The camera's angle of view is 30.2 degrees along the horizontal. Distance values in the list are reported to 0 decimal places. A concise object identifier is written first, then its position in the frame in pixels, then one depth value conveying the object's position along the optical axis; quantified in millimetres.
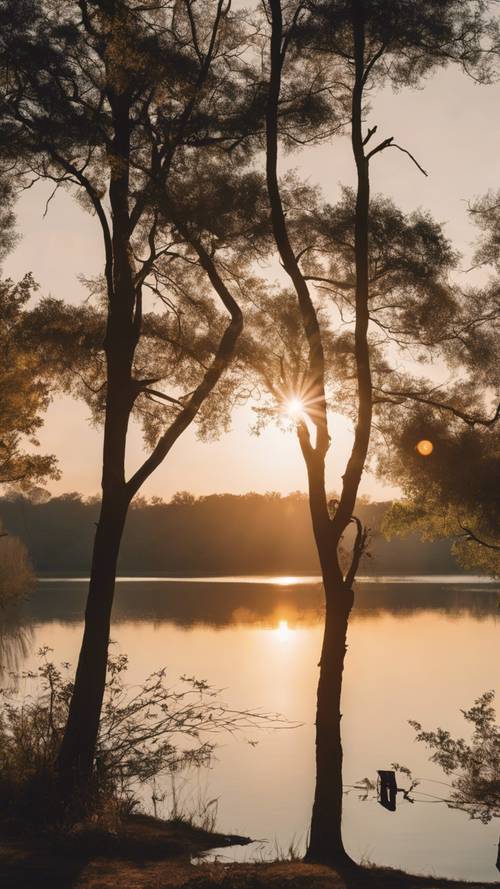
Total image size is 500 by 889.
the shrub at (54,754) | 10500
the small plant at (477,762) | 12438
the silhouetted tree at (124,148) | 11555
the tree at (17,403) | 17250
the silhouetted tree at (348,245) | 10703
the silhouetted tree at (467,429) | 13336
